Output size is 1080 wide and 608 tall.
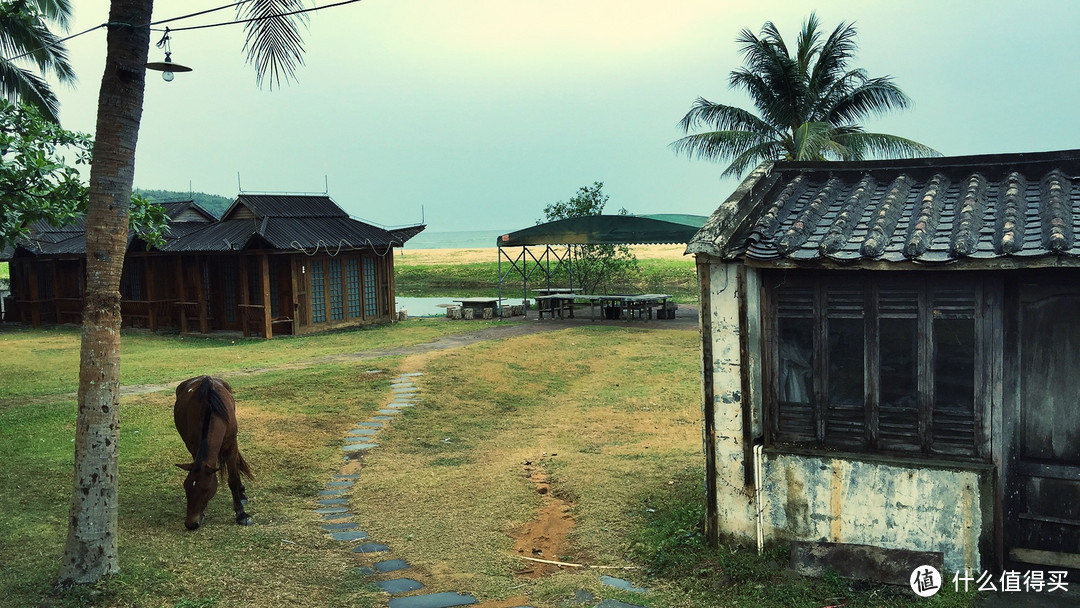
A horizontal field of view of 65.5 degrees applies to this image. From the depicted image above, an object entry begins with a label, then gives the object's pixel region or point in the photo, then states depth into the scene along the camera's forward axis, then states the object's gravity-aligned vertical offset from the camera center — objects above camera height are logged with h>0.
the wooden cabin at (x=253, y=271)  24.30 +0.52
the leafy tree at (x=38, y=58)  20.95 +6.37
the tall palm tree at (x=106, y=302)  6.48 -0.07
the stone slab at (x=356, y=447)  11.82 -2.32
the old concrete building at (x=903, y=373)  6.28 -0.83
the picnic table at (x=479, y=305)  28.70 -0.86
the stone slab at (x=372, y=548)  7.77 -2.46
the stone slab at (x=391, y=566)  7.28 -2.48
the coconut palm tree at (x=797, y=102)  23.83 +4.83
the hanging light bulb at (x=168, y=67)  10.08 +2.69
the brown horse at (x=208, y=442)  8.02 -1.54
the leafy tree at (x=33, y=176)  10.48 +1.49
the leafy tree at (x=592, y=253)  32.41 +0.89
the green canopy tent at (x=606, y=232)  25.73 +1.37
